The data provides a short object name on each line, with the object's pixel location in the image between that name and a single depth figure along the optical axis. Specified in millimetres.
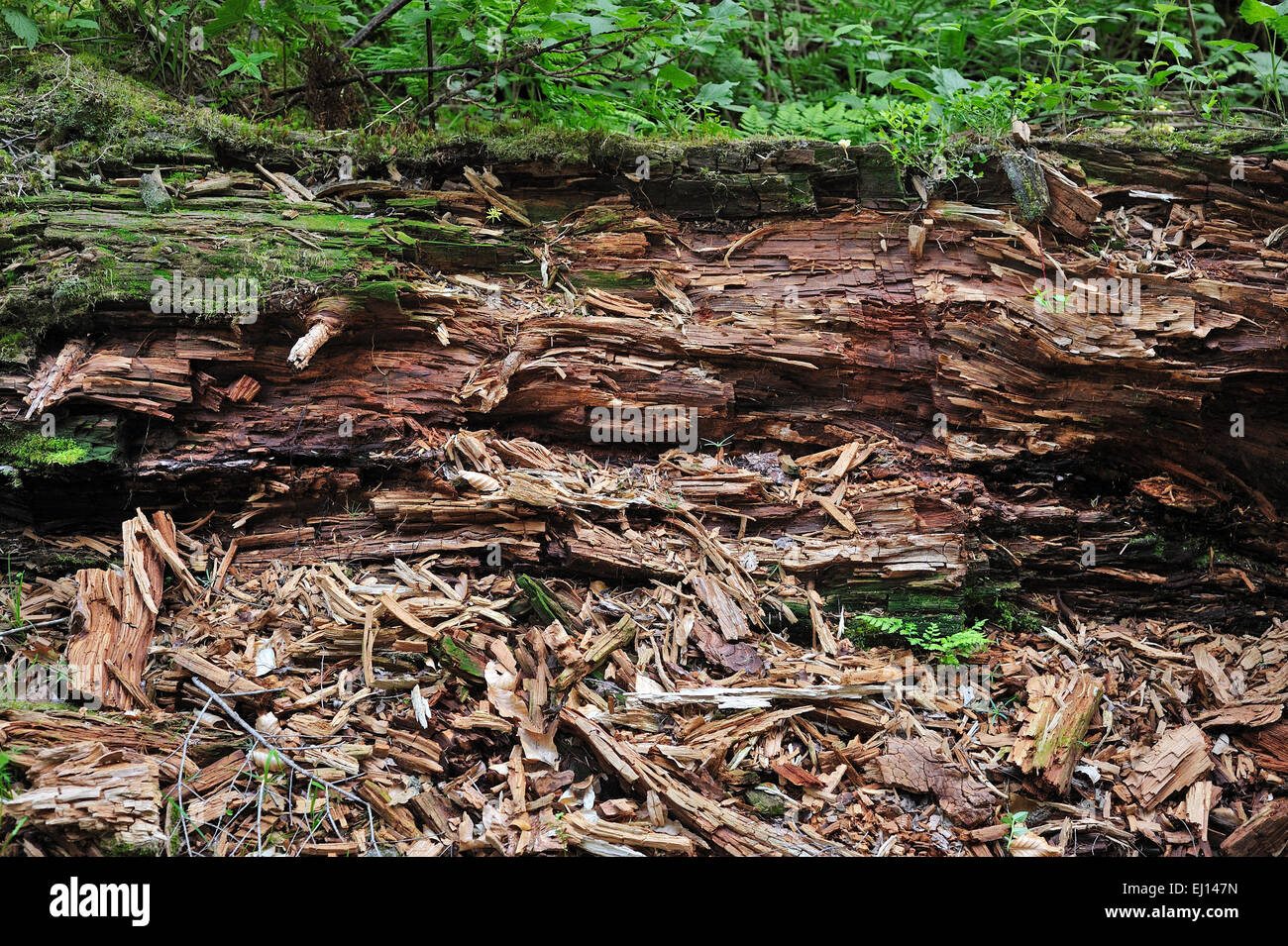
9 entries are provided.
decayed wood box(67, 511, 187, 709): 3191
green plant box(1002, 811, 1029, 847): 3301
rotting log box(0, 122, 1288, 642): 3943
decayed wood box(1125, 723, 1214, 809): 3500
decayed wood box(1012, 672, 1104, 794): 3465
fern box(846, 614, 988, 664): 3895
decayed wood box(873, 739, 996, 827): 3289
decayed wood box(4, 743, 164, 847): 2588
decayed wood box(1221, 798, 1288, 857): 3287
